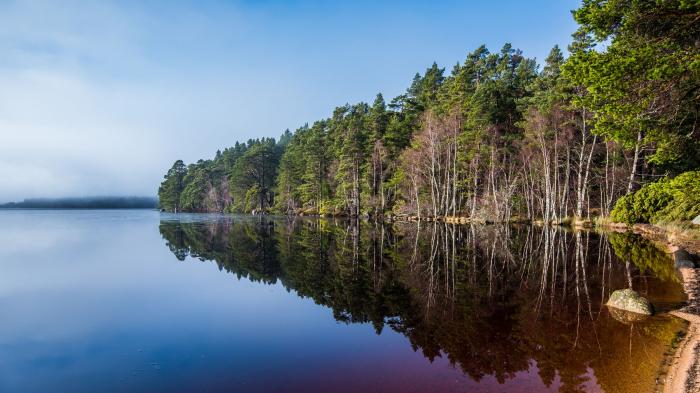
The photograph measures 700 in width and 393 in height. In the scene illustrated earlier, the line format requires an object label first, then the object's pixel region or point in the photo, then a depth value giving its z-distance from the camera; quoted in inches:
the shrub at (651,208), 890.1
